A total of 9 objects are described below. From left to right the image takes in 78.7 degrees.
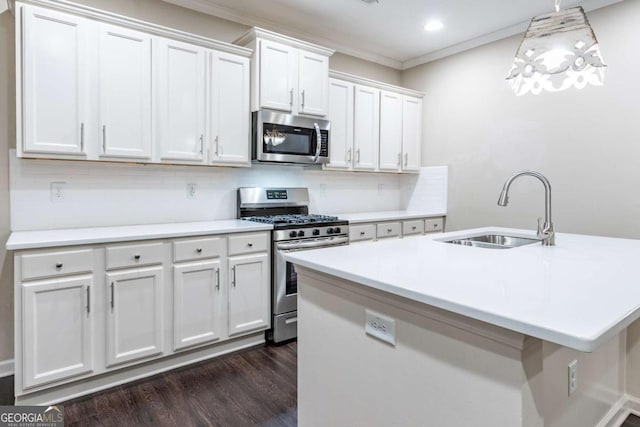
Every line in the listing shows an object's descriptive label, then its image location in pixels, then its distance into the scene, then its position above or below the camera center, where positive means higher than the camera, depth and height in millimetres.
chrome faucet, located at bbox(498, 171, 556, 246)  2006 -98
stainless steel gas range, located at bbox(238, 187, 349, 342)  3076 -257
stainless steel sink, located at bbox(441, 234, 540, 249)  2422 -228
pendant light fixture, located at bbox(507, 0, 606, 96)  1703 +692
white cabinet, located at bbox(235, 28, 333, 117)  3221 +1133
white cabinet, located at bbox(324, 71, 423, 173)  3969 +865
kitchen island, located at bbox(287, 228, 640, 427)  1024 -409
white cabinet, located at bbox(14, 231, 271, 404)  2131 -663
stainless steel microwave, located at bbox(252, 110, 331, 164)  3232 +575
